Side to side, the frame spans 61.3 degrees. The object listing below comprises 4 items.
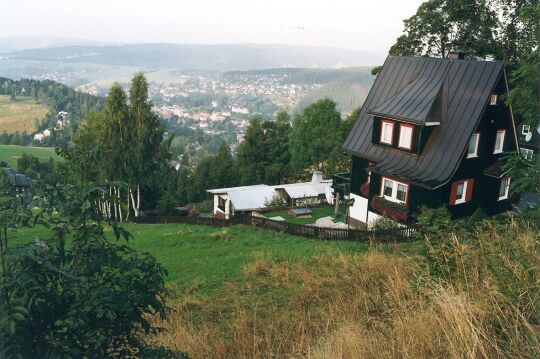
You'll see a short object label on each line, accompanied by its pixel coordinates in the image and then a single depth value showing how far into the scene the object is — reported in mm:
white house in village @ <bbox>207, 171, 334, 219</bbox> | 32219
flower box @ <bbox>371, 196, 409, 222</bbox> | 21422
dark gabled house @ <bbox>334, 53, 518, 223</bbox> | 20984
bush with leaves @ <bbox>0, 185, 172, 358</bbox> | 3793
